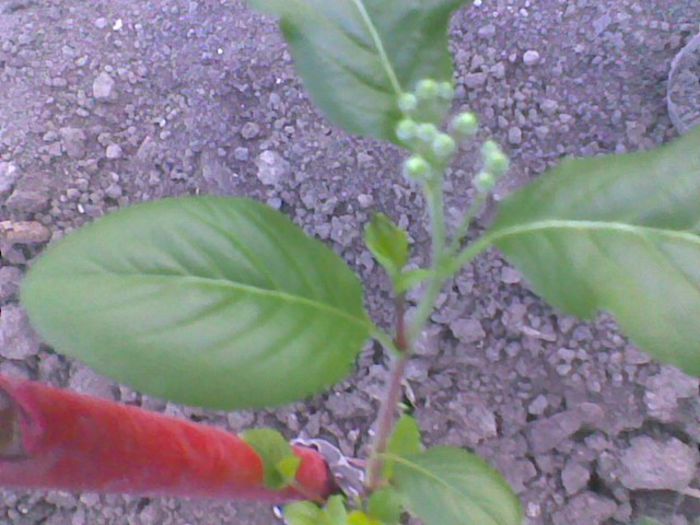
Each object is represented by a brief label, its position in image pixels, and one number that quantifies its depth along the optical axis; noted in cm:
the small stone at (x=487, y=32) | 36
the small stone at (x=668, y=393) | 32
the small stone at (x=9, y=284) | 34
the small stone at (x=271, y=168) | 35
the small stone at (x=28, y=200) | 35
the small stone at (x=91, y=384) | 33
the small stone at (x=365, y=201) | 34
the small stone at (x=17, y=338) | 33
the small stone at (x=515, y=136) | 35
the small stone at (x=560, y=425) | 32
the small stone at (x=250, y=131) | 36
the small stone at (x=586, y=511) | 32
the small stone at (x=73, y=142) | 36
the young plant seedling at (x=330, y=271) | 17
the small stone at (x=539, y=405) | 32
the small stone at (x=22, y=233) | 34
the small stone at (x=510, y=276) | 33
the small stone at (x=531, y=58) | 36
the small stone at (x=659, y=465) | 31
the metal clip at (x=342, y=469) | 27
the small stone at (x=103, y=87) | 37
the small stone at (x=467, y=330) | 33
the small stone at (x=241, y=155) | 35
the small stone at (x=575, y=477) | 32
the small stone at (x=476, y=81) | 36
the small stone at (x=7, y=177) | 35
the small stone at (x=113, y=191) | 35
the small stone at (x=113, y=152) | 36
